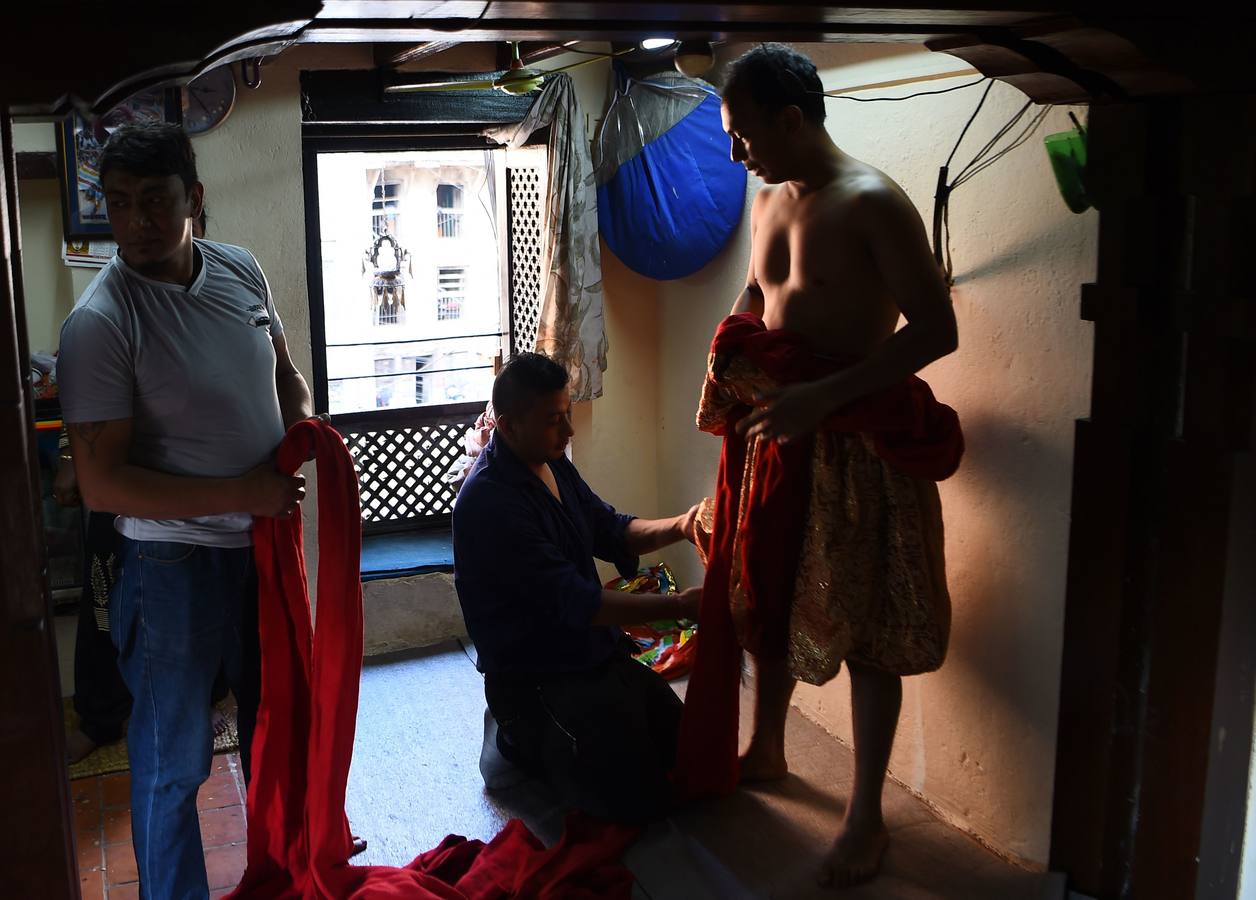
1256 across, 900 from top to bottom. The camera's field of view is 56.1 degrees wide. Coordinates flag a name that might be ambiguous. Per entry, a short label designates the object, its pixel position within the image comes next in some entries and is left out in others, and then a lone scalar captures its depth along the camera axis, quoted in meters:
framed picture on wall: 3.63
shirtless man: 2.58
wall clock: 3.78
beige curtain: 4.25
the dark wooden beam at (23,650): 1.50
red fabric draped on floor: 2.63
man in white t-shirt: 2.33
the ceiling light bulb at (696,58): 3.21
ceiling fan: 3.98
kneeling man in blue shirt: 2.97
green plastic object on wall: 2.45
